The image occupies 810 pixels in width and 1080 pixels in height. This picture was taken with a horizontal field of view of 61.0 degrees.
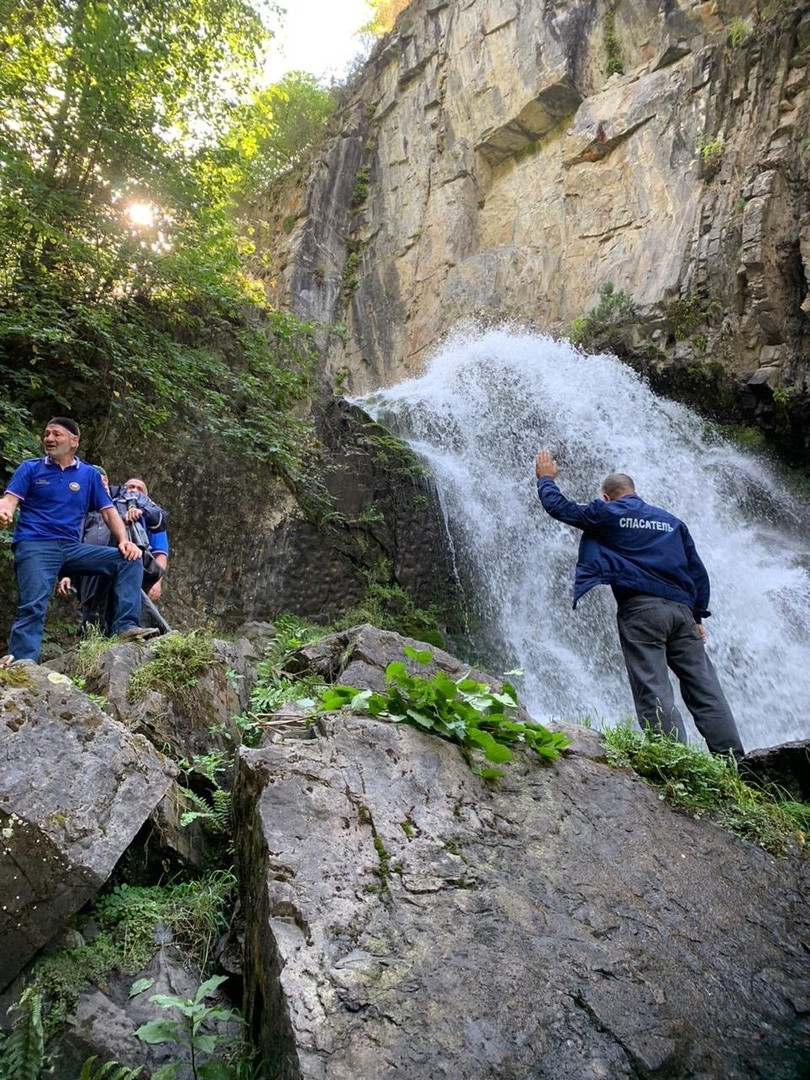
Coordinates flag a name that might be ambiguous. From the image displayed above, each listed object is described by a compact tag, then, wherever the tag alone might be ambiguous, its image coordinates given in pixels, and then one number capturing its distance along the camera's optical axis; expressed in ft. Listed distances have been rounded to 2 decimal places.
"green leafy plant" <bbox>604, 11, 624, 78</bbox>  61.36
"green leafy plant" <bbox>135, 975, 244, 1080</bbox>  6.41
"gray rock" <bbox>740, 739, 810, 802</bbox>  11.59
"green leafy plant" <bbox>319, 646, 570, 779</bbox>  10.76
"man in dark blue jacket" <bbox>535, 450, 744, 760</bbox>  14.05
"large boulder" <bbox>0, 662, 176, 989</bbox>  7.39
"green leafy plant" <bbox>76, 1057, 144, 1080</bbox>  6.31
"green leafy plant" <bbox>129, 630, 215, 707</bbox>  12.69
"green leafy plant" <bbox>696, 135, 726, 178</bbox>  48.55
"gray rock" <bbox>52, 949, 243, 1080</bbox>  6.81
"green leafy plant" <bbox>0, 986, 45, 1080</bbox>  6.46
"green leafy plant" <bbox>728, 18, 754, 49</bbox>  47.80
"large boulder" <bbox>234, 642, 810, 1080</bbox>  6.20
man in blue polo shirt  14.67
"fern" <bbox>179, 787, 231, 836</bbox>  10.39
